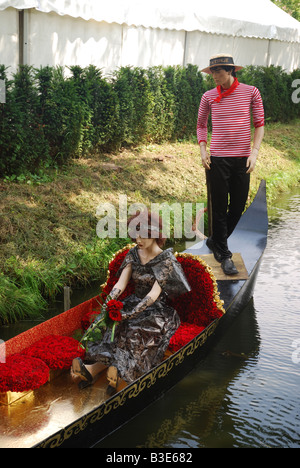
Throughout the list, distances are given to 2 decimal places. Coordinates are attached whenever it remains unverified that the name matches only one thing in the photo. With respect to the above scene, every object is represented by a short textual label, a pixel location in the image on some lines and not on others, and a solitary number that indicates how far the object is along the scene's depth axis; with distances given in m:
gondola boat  3.98
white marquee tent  10.77
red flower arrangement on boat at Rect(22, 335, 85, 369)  4.70
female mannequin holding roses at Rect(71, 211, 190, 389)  4.76
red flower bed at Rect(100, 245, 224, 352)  5.35
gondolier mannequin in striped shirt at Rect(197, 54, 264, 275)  6.03
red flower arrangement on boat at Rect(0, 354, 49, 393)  4.37
